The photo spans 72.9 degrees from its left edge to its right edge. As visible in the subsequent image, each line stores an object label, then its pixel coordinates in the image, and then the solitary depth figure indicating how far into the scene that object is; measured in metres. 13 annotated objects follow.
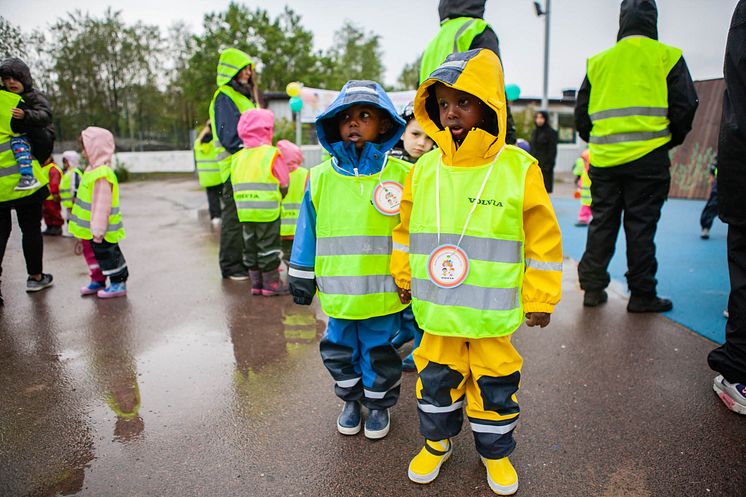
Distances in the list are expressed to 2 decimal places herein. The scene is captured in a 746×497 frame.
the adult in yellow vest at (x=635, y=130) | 3.95
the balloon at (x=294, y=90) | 11.64
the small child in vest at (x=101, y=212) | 4.81
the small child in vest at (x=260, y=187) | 4.91
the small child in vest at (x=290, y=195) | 5.72
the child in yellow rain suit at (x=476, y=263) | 2.13
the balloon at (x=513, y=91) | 6.53
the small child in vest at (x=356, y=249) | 2.55
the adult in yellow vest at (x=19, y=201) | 4.69
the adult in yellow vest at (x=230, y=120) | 5.46
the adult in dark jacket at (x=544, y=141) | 10.06
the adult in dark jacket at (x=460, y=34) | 3.43
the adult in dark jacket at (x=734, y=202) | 2.61
